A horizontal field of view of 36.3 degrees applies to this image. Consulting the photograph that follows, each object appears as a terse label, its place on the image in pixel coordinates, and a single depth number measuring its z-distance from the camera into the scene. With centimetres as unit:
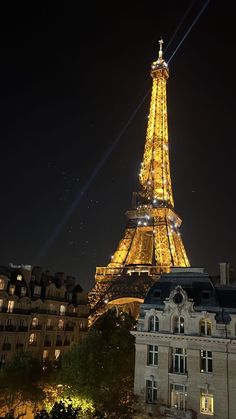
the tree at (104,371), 2683
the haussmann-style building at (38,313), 4042
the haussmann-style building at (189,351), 2367
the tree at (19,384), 3069
